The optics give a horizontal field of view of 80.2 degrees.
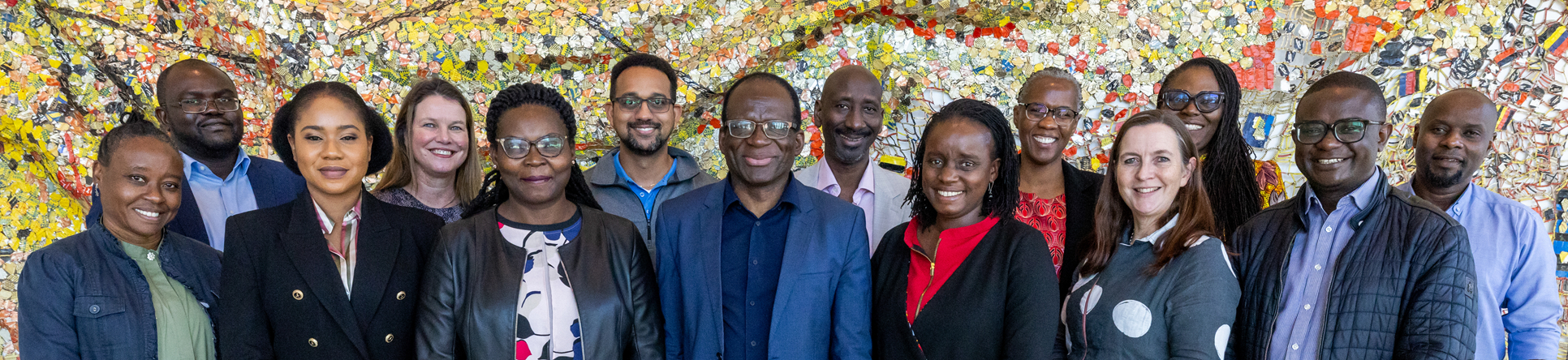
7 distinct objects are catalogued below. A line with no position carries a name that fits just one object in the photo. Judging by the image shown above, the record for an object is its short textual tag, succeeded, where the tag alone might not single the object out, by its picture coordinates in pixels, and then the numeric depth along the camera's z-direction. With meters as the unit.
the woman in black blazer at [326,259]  2.67
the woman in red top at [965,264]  2.52
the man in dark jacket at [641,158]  3.69
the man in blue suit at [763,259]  2.73
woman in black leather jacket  2.61
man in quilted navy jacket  2.38
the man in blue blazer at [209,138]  3.62
